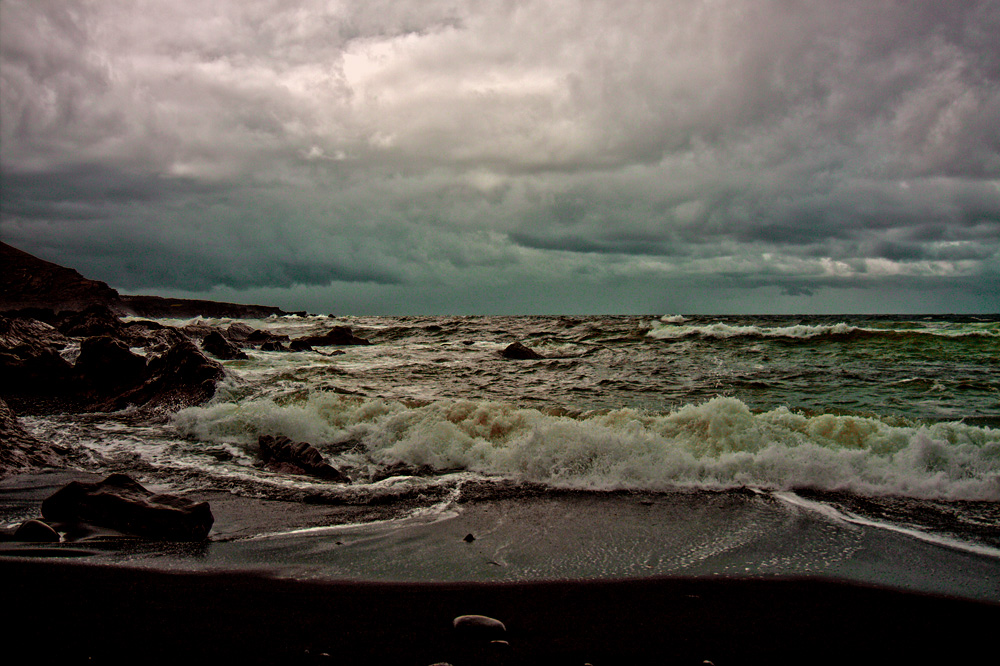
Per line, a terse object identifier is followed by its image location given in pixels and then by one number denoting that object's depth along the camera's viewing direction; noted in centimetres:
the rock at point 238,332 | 2766
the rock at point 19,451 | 666
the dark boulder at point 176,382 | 1097
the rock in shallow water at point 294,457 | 726
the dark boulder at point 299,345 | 2509
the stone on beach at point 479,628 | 322
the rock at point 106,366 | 1235
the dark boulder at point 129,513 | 486
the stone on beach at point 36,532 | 455
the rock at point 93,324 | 2244
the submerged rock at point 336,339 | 2973
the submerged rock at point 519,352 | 2208
